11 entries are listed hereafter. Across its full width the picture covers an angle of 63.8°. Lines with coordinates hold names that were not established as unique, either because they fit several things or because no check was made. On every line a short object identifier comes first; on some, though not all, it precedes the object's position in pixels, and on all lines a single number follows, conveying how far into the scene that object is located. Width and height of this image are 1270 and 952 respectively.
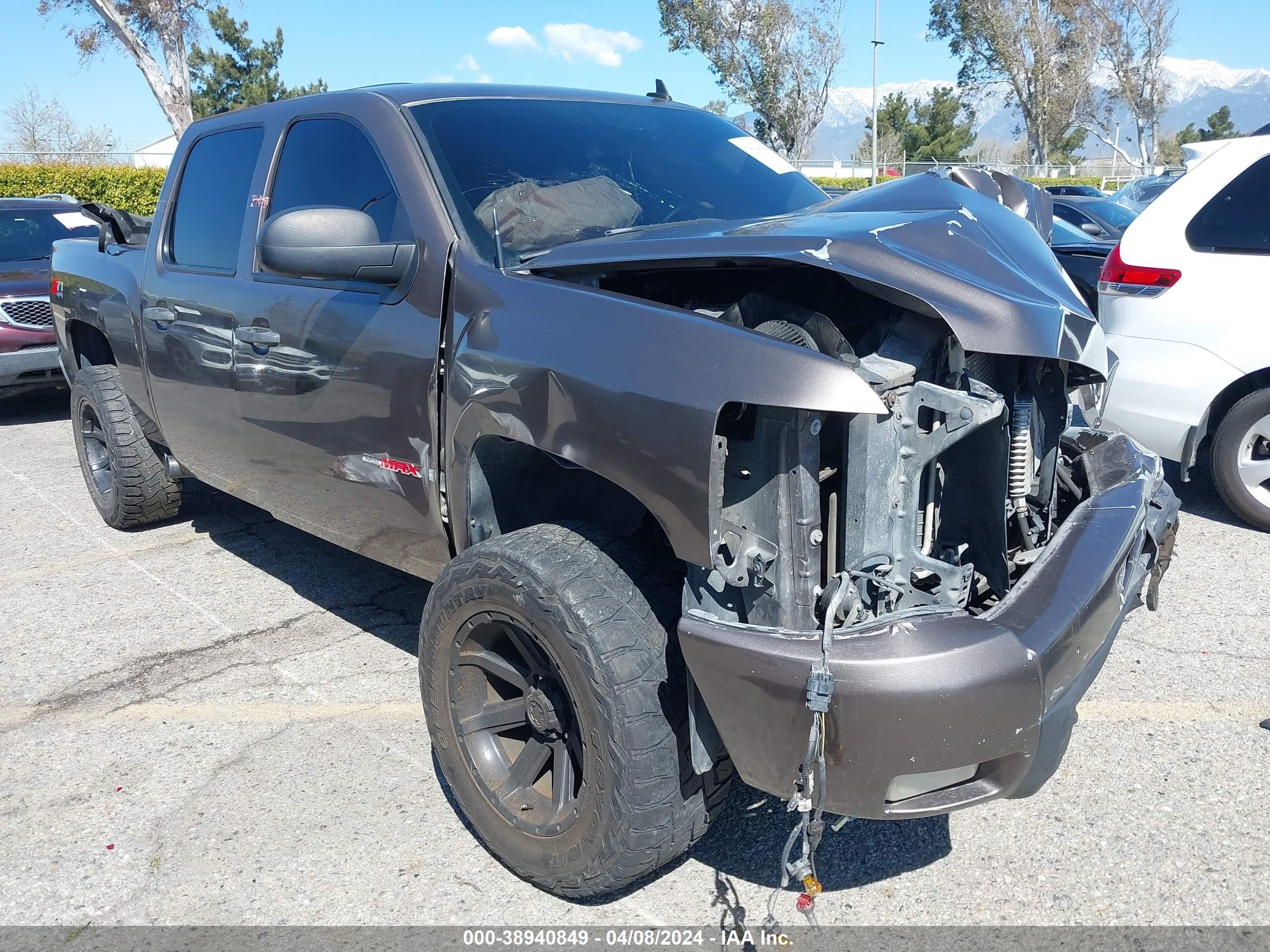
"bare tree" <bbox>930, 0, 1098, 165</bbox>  47.47
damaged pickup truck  1.97
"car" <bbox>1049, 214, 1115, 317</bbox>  6.35
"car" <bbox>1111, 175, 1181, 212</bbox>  14.88
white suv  4.64
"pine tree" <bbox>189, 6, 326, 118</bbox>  45.22
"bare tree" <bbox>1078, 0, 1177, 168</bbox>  47.75
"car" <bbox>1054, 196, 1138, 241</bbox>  12.08
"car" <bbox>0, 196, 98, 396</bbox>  8.33
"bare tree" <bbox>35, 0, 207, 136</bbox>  26.58
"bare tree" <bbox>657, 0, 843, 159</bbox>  43.38
